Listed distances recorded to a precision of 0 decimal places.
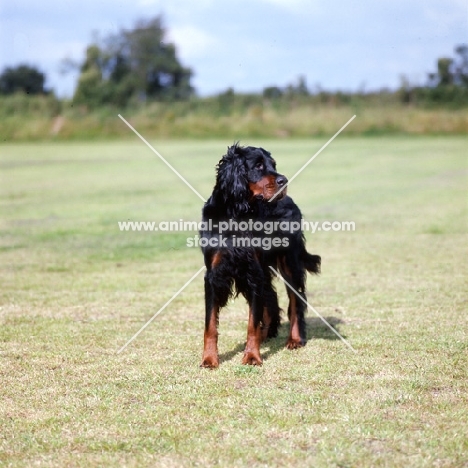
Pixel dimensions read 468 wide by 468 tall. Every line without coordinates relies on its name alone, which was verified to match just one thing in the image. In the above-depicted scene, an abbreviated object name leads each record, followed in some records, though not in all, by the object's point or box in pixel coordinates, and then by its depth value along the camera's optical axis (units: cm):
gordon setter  516
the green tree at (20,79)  4817
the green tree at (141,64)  4903
